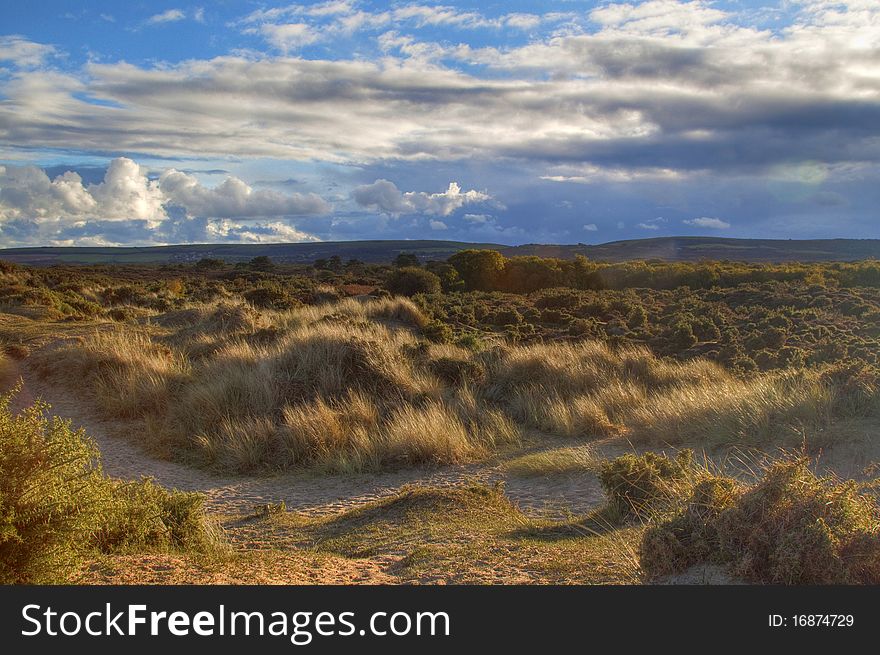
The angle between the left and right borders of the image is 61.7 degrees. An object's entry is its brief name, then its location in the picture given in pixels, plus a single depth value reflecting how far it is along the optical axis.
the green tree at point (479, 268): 42.19
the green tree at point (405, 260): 57.45
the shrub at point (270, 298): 25.14
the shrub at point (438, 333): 17.98
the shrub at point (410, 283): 33.88
